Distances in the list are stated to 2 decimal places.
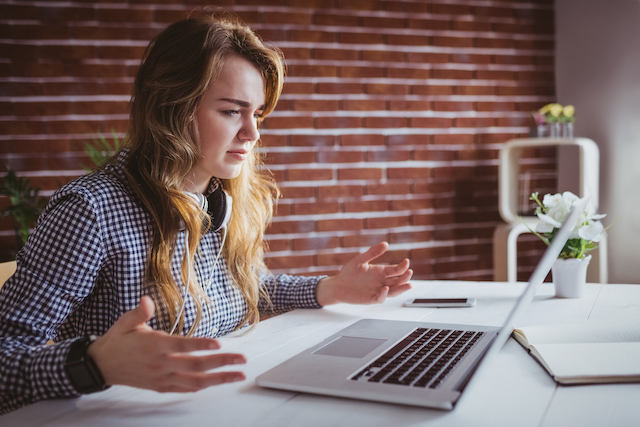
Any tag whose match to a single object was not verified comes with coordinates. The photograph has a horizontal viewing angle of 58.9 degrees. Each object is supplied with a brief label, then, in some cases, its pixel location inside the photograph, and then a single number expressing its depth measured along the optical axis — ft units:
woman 3.20
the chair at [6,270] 4.49
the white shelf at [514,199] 10.10
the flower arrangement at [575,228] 4.78
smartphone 4.66
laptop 2.53
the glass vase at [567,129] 10.41
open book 2.70
